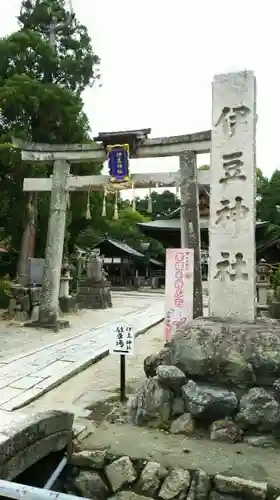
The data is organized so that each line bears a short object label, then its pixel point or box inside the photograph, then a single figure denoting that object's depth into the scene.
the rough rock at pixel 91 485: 3.92
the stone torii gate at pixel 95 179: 10.84
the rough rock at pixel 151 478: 3.74
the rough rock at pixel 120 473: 3.85
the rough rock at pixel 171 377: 4.77
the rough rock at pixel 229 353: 4.64
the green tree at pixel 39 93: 16.06
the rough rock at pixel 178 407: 4.77
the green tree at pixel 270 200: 35.62
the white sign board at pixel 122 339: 5.62
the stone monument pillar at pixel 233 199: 5.61
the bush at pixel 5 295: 15.56
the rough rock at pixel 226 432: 4.42
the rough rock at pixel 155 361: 5.17
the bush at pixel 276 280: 13.34
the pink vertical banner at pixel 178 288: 7.44
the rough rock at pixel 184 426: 4.58
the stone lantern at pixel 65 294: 15.63
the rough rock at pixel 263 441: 4.34
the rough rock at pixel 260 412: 4.43
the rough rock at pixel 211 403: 4.54
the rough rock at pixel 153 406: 4.79
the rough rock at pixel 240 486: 3.45
